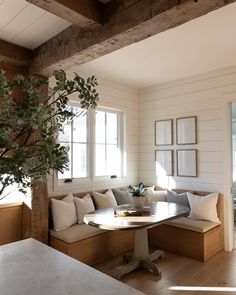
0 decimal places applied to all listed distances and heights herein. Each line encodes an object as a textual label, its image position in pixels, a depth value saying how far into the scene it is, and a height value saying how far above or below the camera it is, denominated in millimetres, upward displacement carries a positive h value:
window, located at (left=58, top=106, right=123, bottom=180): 3846 +225
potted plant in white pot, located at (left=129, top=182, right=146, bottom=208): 3127 -498
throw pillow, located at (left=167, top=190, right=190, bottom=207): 3865 -648
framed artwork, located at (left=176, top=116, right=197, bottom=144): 4027 +446
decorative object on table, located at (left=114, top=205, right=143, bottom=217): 2869 -635
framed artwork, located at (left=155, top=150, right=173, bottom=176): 4324 -85
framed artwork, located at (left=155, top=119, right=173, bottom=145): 4340 +450
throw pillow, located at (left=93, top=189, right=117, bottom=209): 3768 -662
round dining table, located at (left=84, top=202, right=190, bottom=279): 2533 -672
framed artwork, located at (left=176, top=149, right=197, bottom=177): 4008 -81
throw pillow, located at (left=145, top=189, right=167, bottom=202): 4176 -653
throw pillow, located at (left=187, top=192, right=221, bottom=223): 3572 -736
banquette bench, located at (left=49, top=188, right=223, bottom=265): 3041 -1116
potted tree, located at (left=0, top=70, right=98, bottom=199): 901 +109
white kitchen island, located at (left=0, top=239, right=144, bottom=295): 1031 -550
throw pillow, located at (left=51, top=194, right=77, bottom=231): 3213 -744
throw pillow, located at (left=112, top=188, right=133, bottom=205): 4059 -649
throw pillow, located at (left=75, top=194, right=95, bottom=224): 3438 -694
